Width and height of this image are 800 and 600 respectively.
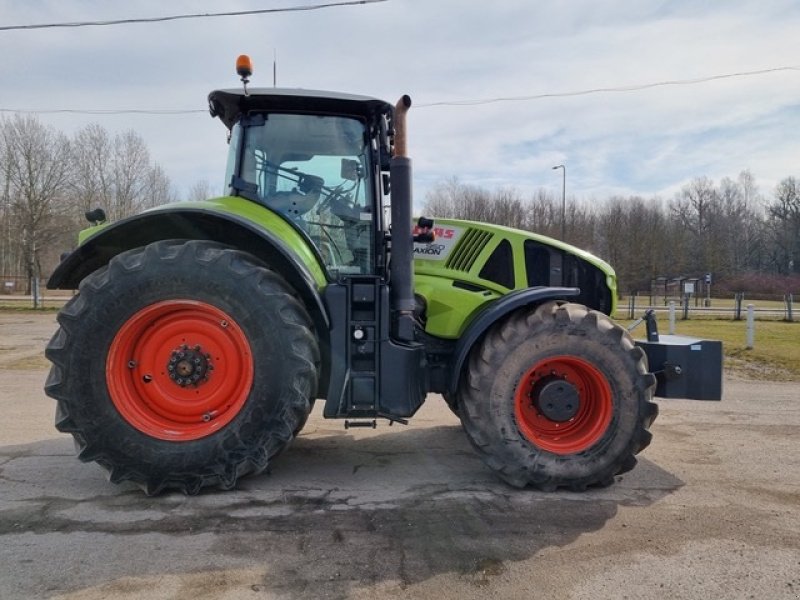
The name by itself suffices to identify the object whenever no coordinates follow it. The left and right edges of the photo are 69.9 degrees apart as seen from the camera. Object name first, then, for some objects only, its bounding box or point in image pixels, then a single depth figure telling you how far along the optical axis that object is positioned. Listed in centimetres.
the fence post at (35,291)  2343
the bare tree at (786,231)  6456
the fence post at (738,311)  2112
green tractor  353
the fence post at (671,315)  1171
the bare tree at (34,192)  2842
